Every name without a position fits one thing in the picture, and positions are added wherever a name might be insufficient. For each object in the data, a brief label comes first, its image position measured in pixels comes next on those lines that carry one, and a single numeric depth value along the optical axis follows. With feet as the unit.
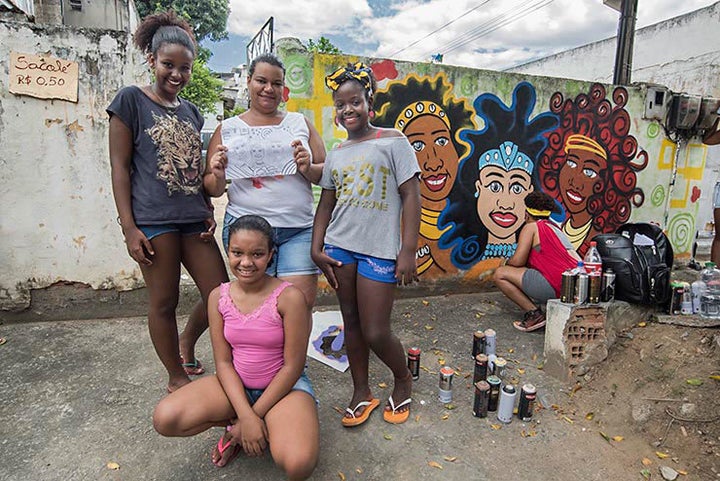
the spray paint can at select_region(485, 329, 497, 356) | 10.85
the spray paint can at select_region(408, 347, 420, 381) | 9.97
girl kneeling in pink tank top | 6.14
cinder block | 9.93
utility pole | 19.06
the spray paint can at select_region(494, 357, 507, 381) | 9.61
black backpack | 10.68
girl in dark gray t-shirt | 7.39
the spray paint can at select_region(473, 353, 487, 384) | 9.55
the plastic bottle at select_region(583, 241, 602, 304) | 9.94
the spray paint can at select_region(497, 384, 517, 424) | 8.52
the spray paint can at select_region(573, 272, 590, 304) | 9.91
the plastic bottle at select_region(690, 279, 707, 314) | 11.15
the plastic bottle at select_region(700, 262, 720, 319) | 11.13
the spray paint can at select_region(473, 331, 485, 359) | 10.82
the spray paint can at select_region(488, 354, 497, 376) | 9.71
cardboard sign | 11.35
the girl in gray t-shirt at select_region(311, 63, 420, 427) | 7.42
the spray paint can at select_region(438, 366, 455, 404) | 9.12
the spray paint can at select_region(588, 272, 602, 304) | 9.93
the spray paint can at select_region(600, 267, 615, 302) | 10.34
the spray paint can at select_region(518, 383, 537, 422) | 8.54
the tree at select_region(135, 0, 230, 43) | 63.46
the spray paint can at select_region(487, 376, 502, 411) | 8.80
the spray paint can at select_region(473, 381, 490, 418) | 8.58
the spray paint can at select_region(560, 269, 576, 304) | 9.96
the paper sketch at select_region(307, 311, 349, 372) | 10.75
